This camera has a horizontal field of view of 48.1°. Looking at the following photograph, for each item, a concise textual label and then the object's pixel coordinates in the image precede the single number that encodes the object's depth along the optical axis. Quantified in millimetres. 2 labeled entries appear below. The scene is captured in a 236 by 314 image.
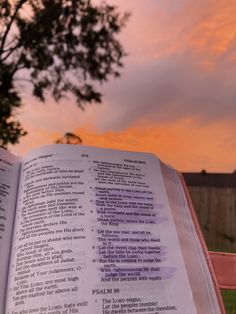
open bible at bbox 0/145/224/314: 389
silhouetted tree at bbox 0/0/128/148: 3988
